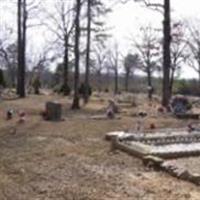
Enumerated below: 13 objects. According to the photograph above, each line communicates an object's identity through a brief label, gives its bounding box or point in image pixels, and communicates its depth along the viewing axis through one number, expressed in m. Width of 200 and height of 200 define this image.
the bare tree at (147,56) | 36.34
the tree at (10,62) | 33.88
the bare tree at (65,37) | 26.72
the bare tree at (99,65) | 43.76
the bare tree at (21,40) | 21.06
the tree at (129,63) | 41.36
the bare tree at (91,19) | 17.83
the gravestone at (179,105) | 12.82
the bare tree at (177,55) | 35.79
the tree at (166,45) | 14.50
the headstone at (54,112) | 11.35
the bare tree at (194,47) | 34.75
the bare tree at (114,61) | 45.61
